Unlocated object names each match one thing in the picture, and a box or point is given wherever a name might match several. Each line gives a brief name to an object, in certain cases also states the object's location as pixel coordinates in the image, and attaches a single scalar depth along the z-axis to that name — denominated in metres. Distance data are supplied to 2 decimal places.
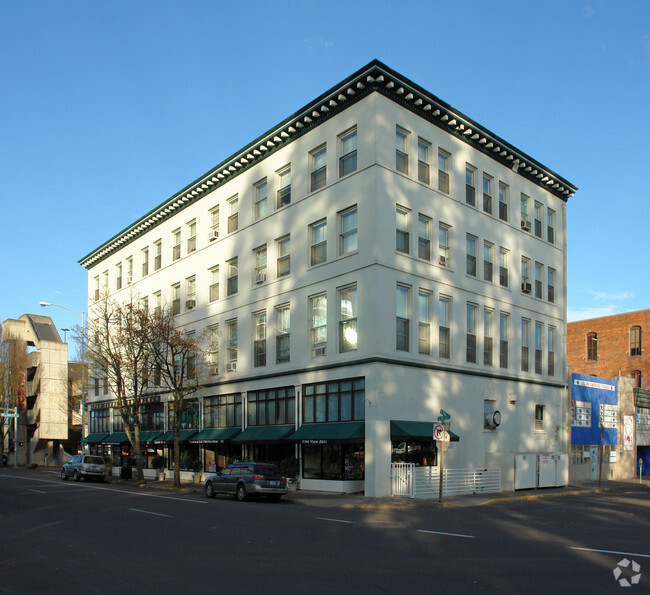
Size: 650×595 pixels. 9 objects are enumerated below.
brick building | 61.97
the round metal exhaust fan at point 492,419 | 32.38
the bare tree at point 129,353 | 36.25
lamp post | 41.44
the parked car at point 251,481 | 25.34
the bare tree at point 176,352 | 34.12
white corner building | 28.41
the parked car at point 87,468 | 39.84
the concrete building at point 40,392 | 67.75
